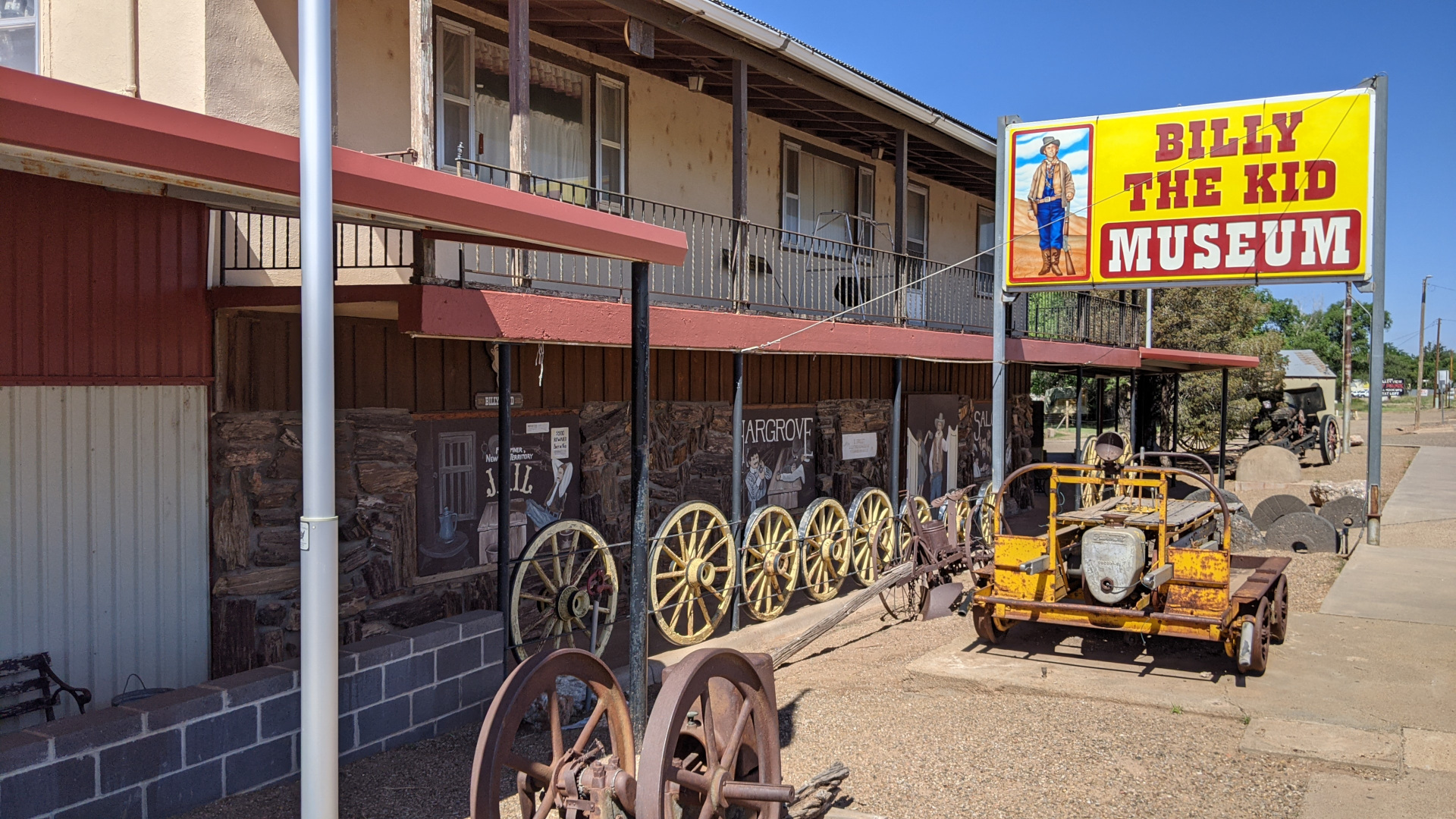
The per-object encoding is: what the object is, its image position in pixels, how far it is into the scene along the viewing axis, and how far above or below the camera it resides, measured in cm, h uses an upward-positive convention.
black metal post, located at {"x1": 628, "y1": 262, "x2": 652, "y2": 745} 553 -58
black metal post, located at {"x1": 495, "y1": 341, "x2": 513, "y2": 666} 679 -70
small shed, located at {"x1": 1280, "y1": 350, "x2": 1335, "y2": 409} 3184 +41
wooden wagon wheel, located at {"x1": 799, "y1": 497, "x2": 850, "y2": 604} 1038 -164
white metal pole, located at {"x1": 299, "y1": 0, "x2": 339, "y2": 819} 337 -16
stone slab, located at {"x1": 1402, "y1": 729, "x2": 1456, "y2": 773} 571 -203
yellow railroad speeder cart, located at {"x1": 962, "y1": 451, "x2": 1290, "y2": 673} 742 -148
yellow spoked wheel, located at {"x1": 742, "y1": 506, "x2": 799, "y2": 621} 958 -165
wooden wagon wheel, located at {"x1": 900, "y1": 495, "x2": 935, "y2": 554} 1107 -155
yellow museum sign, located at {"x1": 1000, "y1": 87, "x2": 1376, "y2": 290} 1161 +215
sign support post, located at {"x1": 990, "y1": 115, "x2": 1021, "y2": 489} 1176 +61
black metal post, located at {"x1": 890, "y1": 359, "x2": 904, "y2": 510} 1165 -48
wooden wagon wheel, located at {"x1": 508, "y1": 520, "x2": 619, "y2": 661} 737 -149
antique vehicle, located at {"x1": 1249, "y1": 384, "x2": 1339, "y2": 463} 2803 -107
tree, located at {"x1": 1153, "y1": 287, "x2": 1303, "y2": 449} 2889 +121
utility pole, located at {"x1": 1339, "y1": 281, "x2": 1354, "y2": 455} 3043 -21
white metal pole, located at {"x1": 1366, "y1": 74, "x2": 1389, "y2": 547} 1153 +67
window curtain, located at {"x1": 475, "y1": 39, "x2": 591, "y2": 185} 898 +231
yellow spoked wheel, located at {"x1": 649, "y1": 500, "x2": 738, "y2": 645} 848 -157
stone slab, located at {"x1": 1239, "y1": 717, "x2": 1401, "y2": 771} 580 -203
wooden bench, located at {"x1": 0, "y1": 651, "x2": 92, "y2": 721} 515 -151
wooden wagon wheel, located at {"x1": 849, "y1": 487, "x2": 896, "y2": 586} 1130 -161
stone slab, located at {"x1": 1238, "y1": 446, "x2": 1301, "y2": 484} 2303 -177
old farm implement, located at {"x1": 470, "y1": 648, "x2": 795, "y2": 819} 353 -135
